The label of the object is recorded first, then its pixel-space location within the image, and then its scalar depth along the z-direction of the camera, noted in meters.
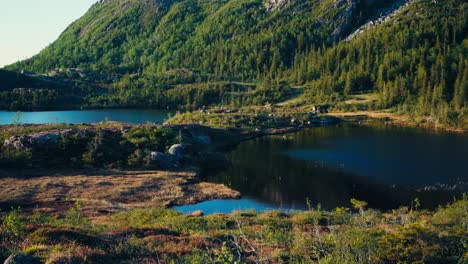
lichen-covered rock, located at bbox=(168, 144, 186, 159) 98.12
